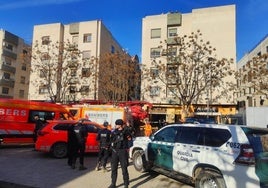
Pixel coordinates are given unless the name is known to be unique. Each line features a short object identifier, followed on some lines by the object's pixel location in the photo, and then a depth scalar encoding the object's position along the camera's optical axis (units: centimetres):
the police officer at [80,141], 662
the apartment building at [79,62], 2252
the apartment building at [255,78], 1859
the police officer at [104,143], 659
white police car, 385
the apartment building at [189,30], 2360
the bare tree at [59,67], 2295
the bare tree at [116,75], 2132
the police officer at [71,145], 672
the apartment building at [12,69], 3324
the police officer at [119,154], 489
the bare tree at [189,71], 1758
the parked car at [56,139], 794
